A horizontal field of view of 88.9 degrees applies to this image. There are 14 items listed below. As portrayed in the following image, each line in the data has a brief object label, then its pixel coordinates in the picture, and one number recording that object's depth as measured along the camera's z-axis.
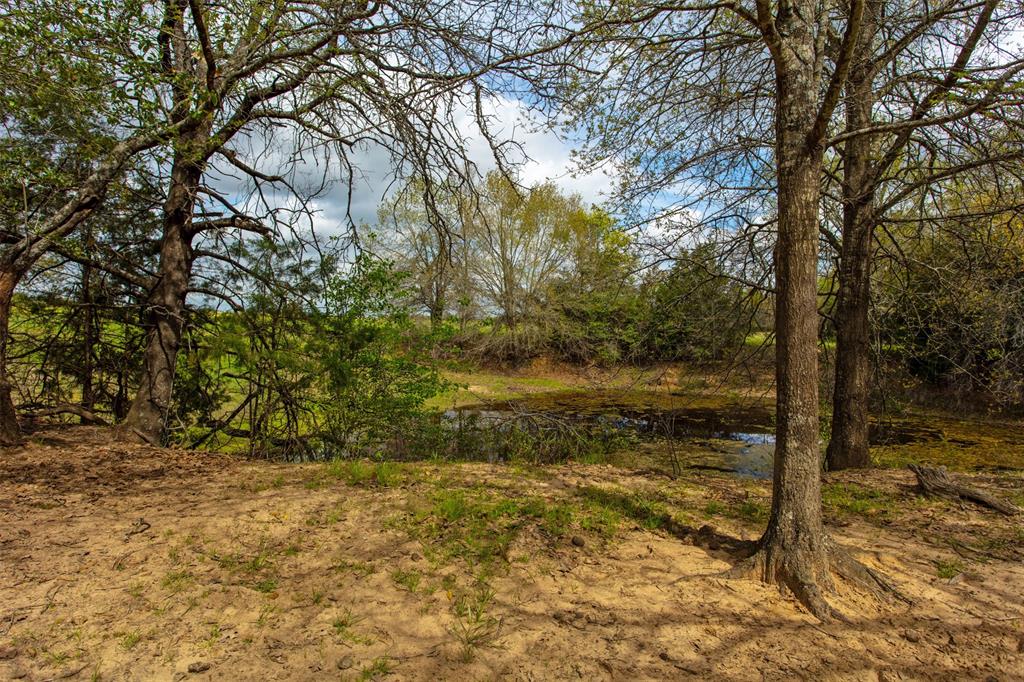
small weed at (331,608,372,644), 2.84
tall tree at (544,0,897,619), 3.42
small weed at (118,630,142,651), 2.66
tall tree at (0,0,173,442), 3.97
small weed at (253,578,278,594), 3.23
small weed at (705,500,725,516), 4.88
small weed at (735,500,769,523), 4.73
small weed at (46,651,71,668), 2.51
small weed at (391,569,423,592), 3.36
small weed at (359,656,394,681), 2.56
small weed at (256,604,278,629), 2.93
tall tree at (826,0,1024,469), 5.05
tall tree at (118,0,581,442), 4.55
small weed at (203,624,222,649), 2.73
